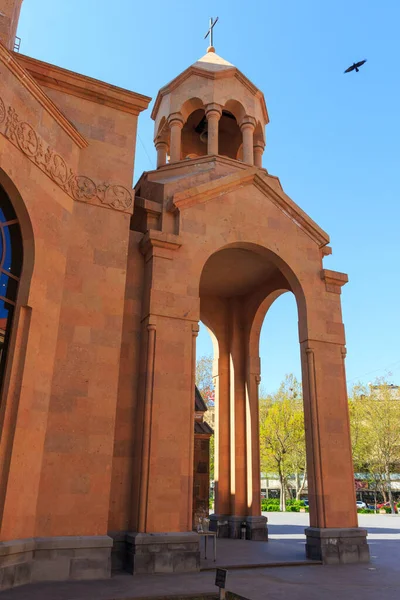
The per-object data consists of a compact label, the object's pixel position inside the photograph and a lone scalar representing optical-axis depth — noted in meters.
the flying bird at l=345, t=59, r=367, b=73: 16.23
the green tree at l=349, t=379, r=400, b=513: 37.84
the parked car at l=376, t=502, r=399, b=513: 38.42
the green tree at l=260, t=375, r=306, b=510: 38.88
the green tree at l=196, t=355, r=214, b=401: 36.94
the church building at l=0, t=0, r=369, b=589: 8.98
